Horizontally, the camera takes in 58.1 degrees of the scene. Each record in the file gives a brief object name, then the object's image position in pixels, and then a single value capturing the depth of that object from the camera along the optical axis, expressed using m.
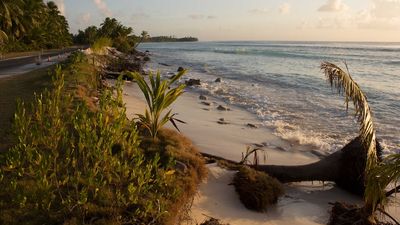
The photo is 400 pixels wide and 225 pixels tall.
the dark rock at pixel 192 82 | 20.79
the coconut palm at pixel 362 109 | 4.84
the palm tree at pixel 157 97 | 6.46
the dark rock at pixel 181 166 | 5.58
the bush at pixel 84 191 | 3.83
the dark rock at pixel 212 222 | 4.54
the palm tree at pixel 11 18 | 28.41
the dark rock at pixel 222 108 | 13.60
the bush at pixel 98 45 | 22.43
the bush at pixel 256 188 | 5.40
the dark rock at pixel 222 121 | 11.30
